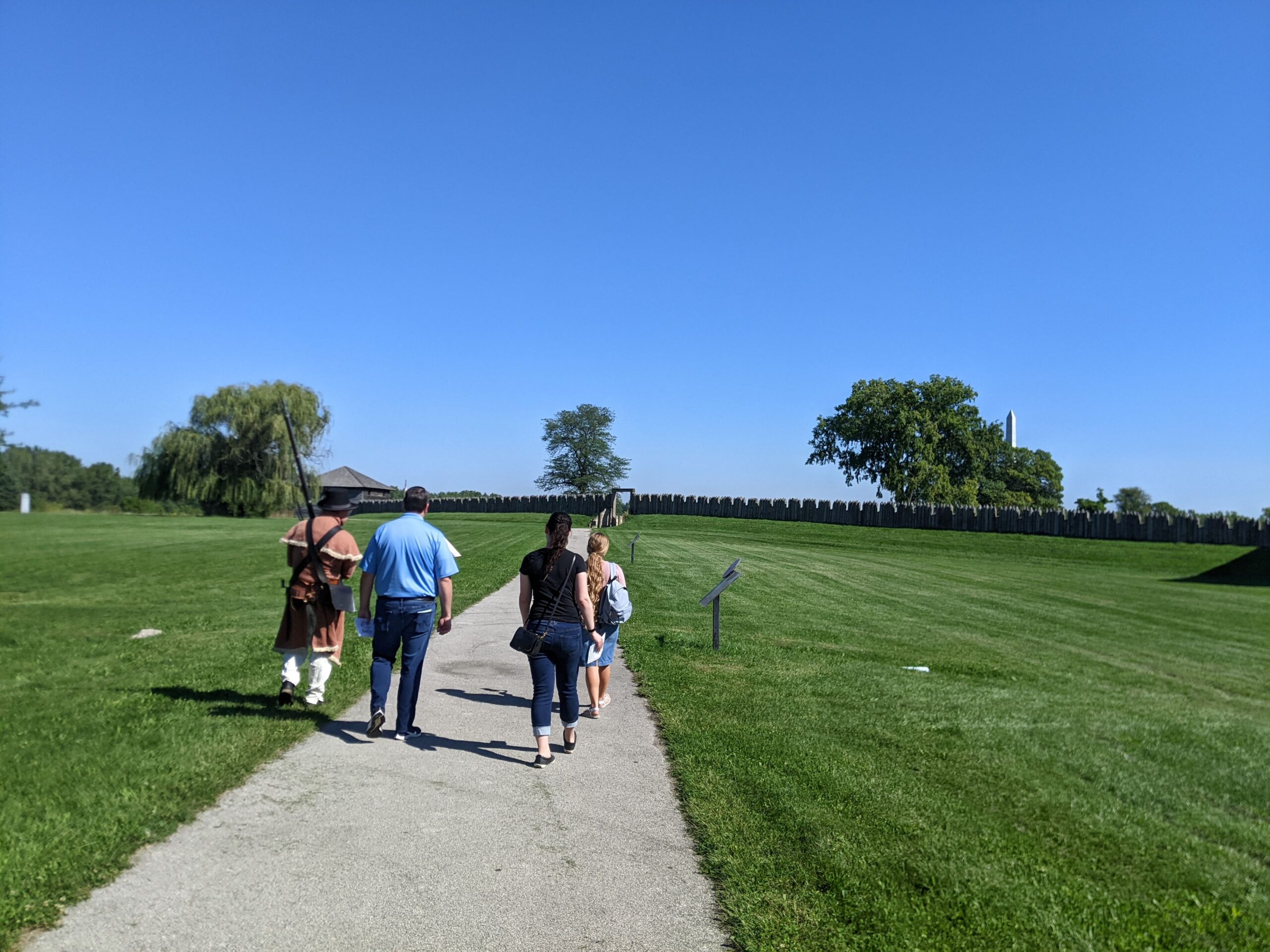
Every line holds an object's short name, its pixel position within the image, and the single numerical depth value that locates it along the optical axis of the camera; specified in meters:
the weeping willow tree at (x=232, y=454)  58.16
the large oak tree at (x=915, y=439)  75.25
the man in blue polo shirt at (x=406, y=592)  7.28
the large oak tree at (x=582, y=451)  108.00
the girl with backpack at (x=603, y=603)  8.19
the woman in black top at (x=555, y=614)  6.91
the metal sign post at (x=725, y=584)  11.60
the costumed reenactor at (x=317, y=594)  7.97
